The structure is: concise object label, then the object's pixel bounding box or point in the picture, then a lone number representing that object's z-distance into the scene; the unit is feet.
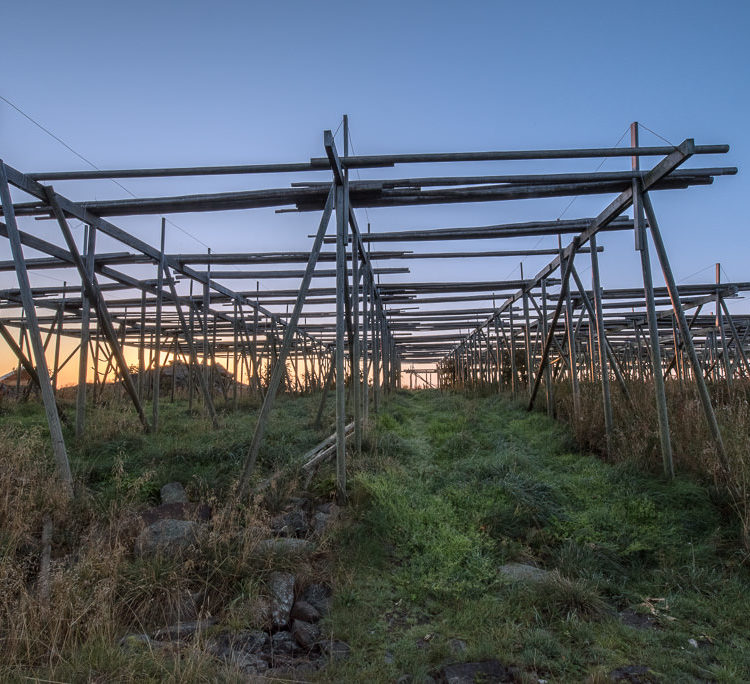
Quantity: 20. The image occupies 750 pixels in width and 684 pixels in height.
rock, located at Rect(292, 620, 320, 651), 9.75
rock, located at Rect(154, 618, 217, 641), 9.45
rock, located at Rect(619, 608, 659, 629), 10.19
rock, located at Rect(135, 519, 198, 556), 12.09
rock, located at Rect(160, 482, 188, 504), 17.12
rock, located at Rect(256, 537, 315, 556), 12.27
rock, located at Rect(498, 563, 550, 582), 11.97
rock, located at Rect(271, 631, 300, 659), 9.54
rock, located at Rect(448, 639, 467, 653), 9.18
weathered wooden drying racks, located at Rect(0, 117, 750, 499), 18.19
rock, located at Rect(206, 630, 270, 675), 8.51
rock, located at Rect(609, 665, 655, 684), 8.20
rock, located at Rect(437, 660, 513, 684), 8.30
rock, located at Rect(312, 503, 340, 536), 14.82
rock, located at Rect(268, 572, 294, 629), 10.39
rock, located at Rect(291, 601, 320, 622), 10.61
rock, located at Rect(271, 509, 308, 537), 14.79
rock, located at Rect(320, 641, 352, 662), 9.04
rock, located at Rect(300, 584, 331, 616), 11.11
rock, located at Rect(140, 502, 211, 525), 14.65
